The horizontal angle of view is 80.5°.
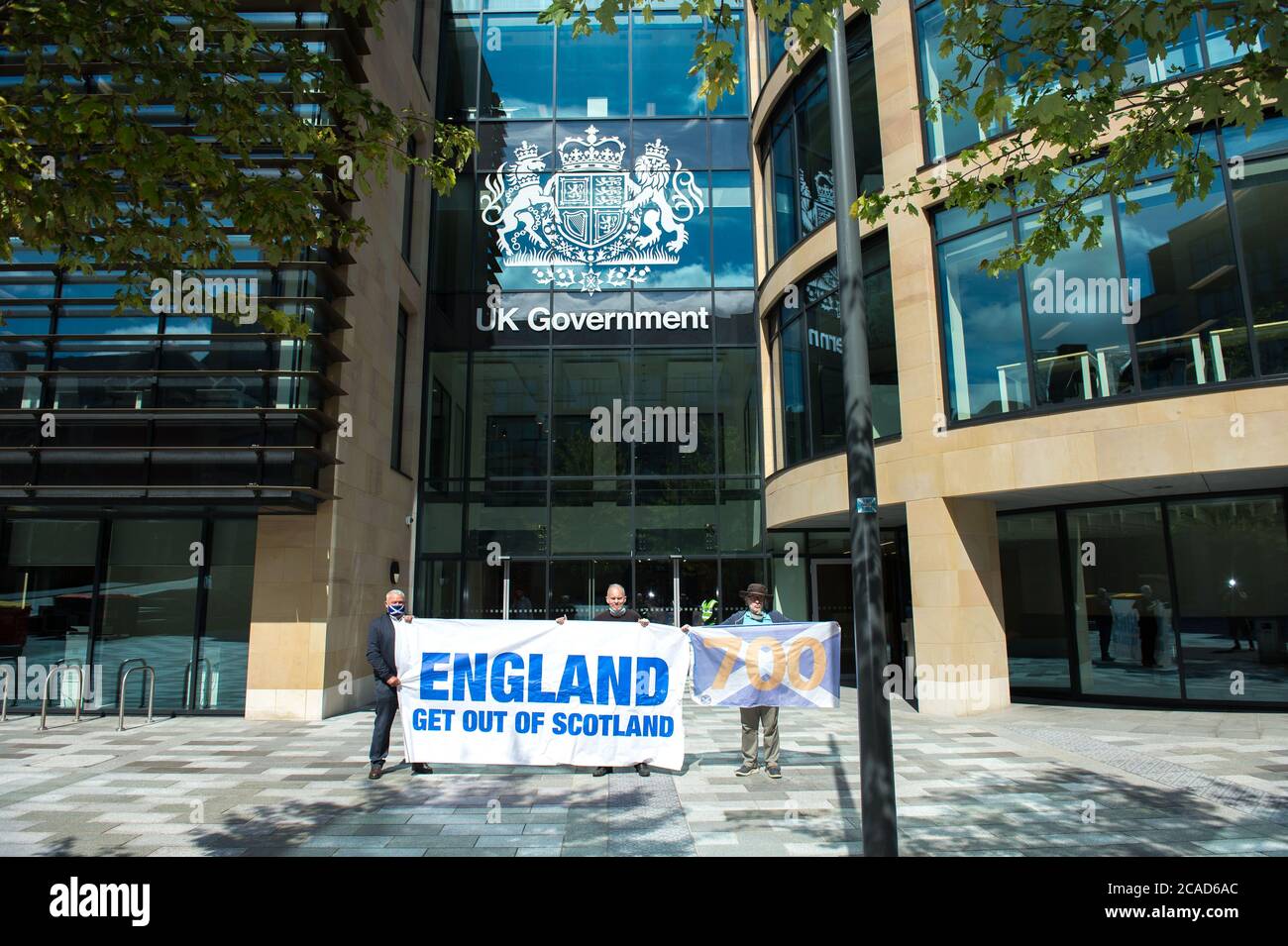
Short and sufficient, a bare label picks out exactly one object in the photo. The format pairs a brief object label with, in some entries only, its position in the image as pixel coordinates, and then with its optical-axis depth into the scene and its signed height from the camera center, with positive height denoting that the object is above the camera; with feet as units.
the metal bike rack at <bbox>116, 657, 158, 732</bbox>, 35.35 -4.32
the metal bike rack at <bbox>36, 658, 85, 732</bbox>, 34.91 -4.55
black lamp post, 15.94 +1.77
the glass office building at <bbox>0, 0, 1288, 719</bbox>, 37.19 +6.96
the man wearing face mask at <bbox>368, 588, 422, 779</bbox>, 27.02 -2.93
